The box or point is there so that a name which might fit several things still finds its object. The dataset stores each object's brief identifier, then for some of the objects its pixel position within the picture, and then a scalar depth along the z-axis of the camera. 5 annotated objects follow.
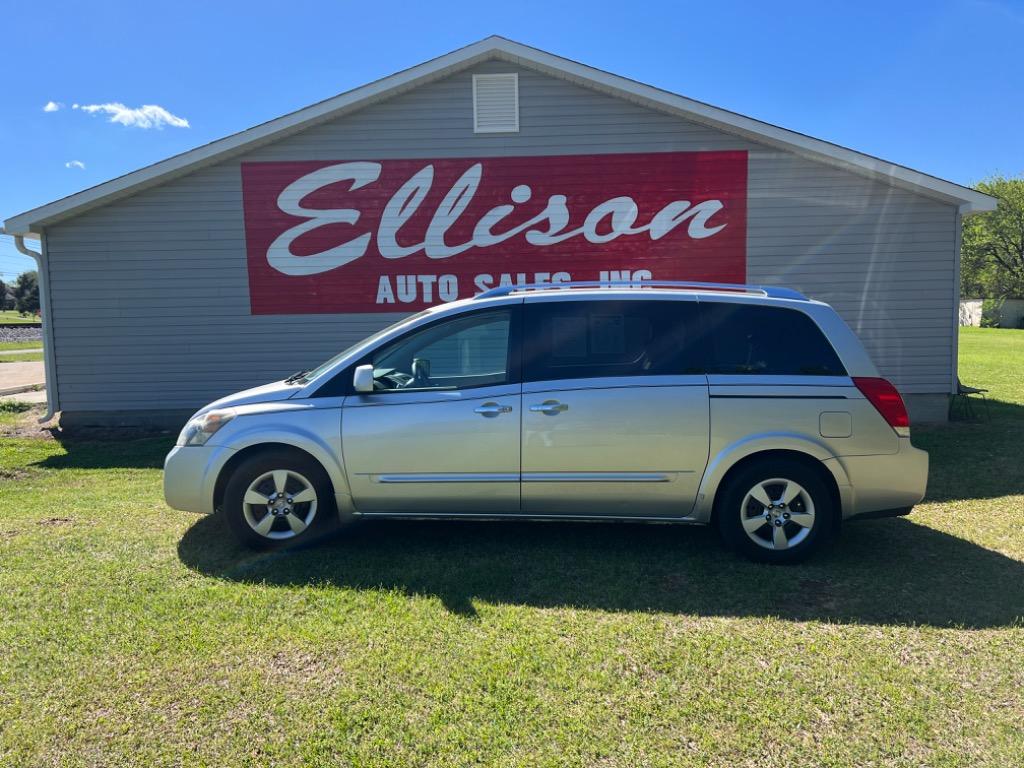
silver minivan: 4.47
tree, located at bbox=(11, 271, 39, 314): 78.62
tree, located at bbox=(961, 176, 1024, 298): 53.03
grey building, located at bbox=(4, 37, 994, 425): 9.73
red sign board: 9.80
